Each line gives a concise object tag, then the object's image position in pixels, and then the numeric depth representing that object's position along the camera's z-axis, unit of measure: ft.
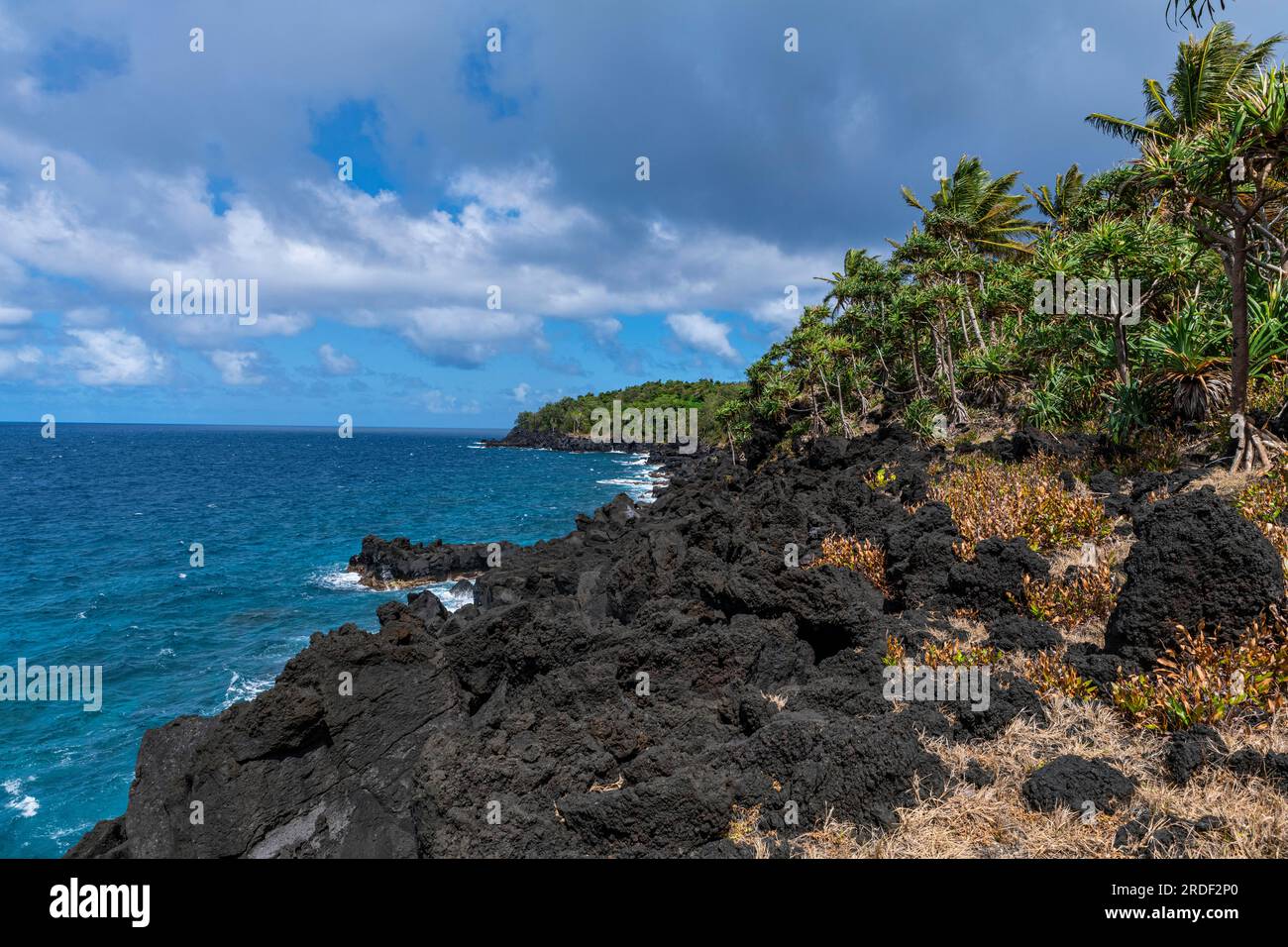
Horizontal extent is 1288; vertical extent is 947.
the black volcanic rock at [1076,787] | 14.76
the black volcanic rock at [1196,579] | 19.04
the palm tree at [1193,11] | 21.55
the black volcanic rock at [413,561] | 92.32
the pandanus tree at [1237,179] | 29.78
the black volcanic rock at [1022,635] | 22.70
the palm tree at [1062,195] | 145.07
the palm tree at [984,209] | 137.18
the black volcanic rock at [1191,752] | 15.12
